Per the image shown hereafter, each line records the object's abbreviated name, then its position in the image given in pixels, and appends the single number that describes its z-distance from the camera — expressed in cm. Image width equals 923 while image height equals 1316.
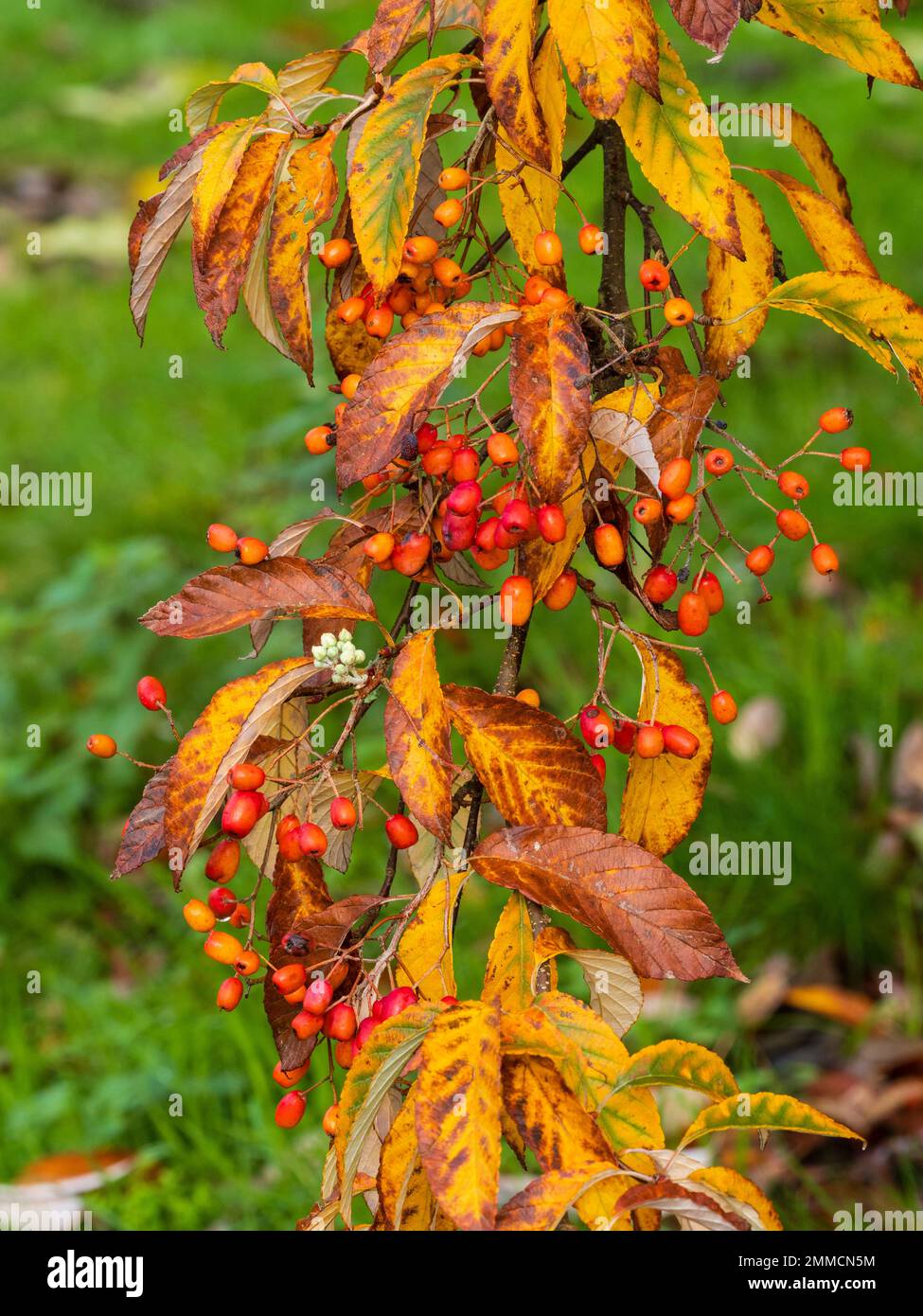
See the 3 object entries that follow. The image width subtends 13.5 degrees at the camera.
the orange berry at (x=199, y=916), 113
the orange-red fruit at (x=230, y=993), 114
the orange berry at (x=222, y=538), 114
